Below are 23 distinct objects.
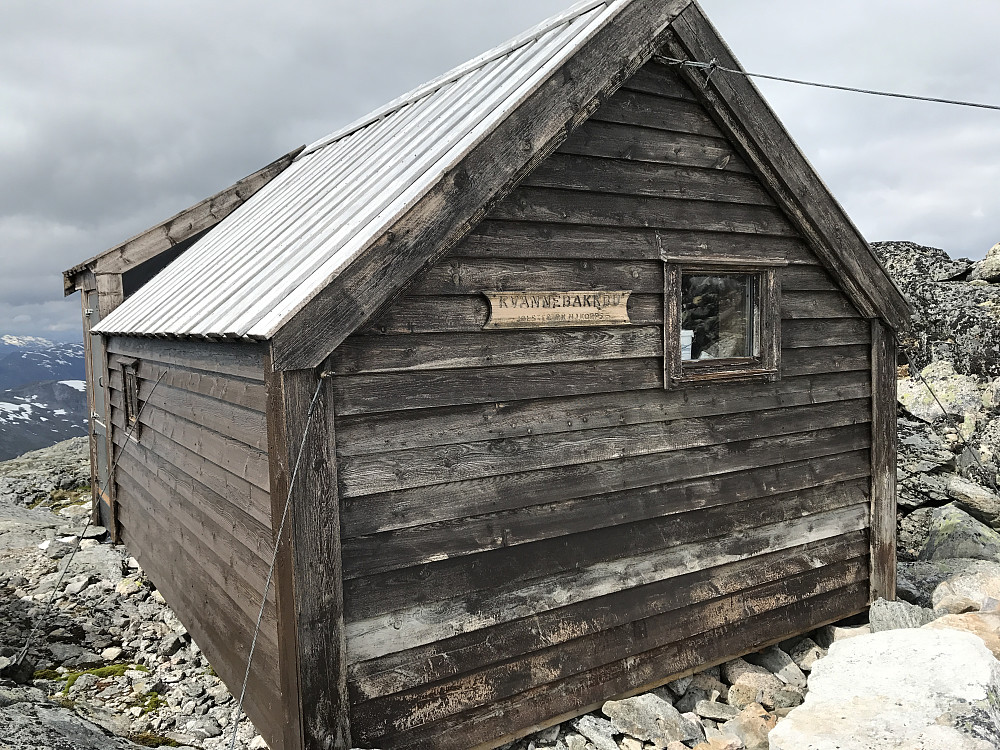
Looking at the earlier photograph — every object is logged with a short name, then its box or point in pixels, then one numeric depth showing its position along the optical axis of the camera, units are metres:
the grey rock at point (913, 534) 9.70
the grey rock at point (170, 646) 6.92
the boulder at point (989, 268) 14.01
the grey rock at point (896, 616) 6.85
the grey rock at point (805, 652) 6.79
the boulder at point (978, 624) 6.25
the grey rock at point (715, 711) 5.83
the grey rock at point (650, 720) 5.32
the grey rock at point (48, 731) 4.14
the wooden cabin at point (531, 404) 4.36
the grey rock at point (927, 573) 7.89
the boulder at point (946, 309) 12.25
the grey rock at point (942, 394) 11.78
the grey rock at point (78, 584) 8.43
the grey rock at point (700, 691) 6.00
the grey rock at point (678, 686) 6.01
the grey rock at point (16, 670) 6.27
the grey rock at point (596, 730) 5.16
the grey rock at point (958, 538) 9.02
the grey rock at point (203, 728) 5.52
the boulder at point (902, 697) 4.41
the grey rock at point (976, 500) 9.98
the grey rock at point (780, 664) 6.48
